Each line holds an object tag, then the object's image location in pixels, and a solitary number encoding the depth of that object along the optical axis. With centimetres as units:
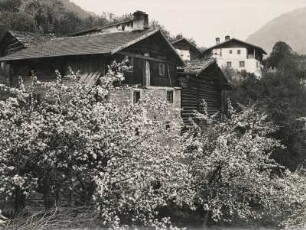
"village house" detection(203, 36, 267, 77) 6125
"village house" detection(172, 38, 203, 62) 5388
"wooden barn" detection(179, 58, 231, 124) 2719
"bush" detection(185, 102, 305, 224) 1445
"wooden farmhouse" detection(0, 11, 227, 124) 2152
